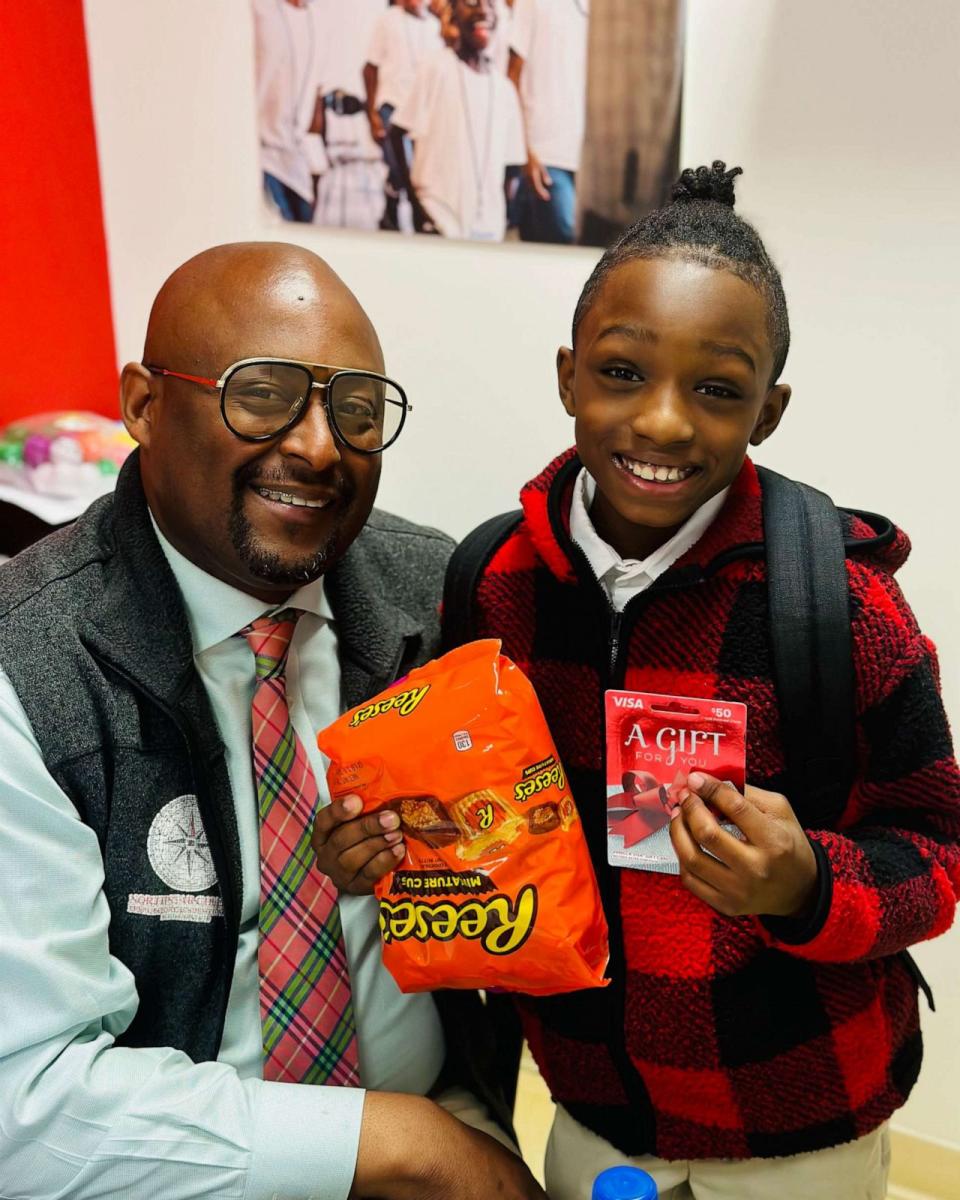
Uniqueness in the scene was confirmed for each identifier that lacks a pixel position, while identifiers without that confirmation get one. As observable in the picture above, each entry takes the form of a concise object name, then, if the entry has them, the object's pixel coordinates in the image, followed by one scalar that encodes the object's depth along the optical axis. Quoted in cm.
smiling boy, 102
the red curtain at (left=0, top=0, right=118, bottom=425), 216
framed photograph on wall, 174
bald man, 112
